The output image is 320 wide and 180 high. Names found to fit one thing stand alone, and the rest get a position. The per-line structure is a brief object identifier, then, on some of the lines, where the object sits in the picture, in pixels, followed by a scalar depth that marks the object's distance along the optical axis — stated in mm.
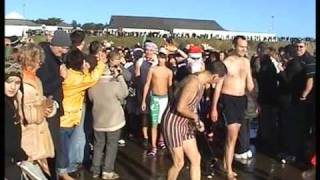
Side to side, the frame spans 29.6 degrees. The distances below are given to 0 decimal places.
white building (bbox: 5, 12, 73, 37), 91031
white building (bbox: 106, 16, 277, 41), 111875
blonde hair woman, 6016
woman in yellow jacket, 7535
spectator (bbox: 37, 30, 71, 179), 7094
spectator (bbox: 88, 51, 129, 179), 7863
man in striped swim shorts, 6582
